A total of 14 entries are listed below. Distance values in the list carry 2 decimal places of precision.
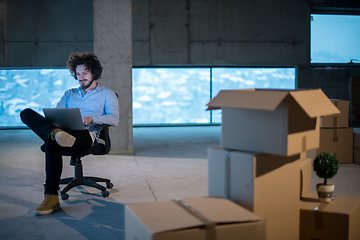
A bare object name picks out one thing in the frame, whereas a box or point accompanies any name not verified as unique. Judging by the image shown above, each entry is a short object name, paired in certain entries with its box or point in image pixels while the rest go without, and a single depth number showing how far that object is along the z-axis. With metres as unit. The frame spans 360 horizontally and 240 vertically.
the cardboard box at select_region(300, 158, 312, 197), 2.26
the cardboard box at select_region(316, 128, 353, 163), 4.52
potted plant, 2.27
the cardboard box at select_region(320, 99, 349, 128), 4.50
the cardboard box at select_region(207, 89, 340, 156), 1.84
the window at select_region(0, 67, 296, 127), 8.30
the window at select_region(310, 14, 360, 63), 8.84
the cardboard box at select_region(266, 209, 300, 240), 1.96
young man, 2.83
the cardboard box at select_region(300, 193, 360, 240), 2.06
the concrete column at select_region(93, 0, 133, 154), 5.11
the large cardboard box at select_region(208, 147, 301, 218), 1.88
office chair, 3.20
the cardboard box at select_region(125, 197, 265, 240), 1.51
